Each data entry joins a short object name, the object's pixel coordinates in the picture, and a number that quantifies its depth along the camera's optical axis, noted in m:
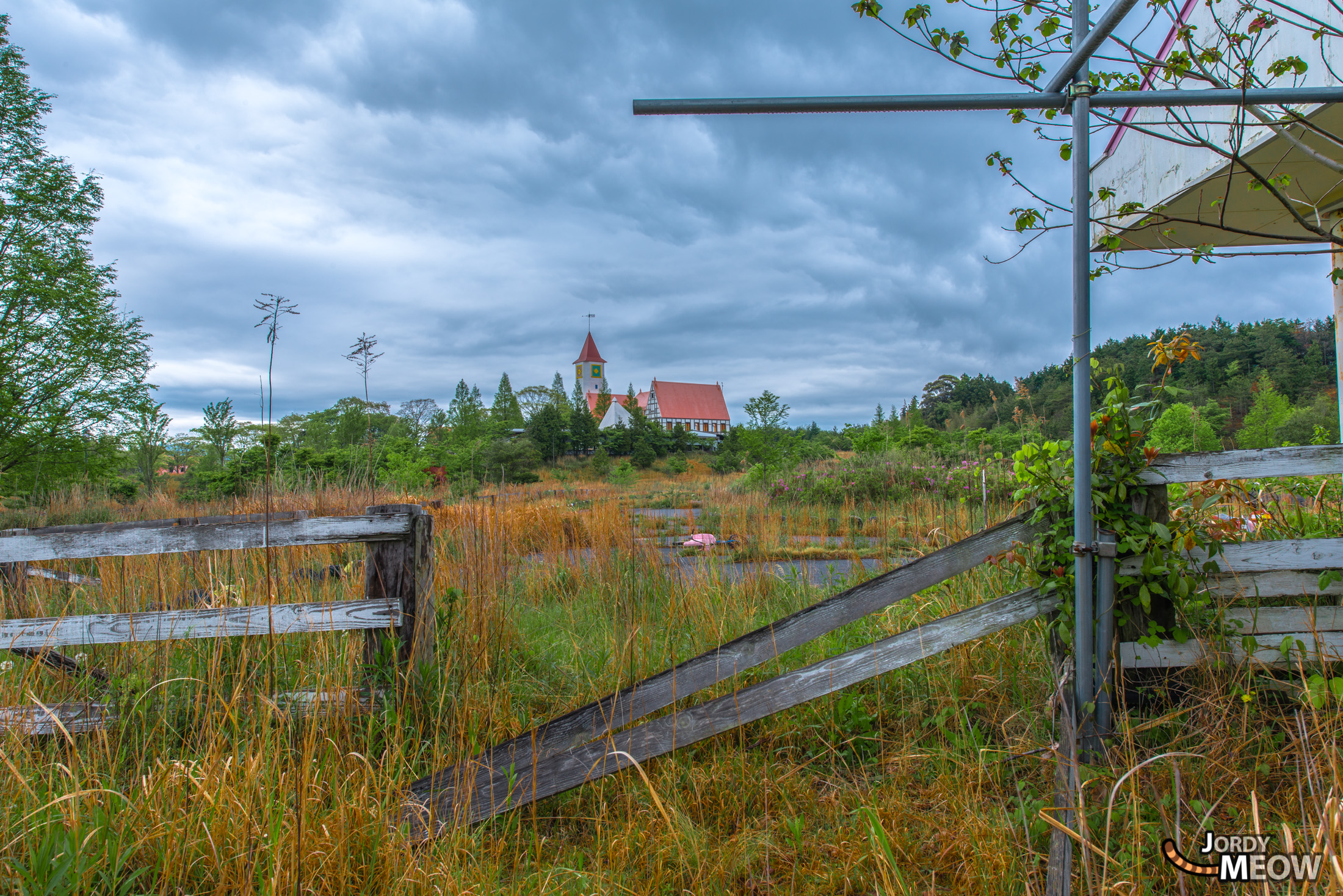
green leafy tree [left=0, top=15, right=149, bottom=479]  14.50
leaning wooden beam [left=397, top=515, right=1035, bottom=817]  2.17
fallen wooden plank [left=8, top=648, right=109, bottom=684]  2.53
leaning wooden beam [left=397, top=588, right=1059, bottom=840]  2.08
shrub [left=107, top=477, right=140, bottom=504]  14.23
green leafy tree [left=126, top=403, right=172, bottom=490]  11.98
